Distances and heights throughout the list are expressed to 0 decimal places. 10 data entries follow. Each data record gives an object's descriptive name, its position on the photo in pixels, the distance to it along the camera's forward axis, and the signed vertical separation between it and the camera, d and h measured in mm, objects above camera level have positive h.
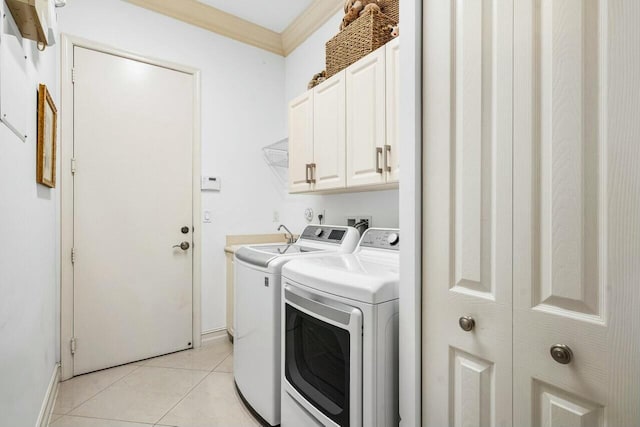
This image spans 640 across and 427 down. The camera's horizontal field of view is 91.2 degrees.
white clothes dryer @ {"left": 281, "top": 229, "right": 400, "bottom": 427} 1074 -511
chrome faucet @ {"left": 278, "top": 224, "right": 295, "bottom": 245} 2913 -219
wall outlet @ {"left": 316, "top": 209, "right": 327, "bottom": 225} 2668 -45
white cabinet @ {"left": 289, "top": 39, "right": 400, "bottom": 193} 1651 +500
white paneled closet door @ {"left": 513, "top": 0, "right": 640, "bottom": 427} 618 -1
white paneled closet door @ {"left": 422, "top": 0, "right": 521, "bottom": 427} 805 -5
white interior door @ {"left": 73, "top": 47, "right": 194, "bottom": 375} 2232 +8
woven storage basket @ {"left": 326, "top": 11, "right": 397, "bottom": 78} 1802 +1039
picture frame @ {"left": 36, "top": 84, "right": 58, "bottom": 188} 1536 +380
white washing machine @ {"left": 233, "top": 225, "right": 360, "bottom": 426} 1572 -593
